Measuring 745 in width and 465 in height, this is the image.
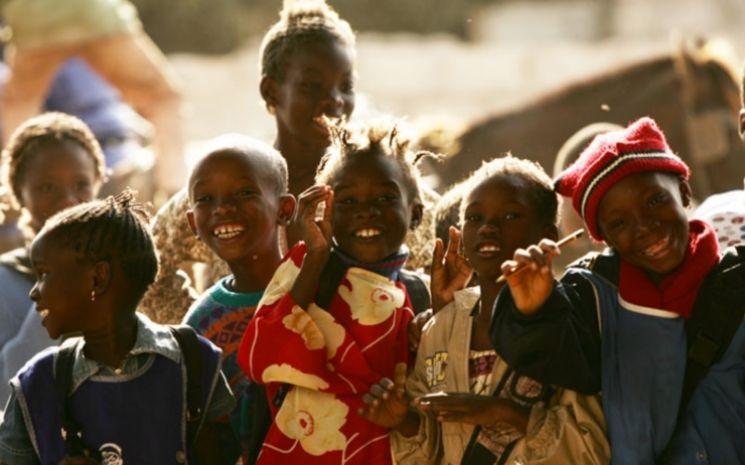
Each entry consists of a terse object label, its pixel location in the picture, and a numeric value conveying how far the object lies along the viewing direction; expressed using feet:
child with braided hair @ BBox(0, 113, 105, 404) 30.25
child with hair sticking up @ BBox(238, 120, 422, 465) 23.31
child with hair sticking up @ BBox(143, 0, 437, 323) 29.30
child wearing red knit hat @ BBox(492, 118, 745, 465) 21.61
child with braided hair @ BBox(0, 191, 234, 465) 22.68
